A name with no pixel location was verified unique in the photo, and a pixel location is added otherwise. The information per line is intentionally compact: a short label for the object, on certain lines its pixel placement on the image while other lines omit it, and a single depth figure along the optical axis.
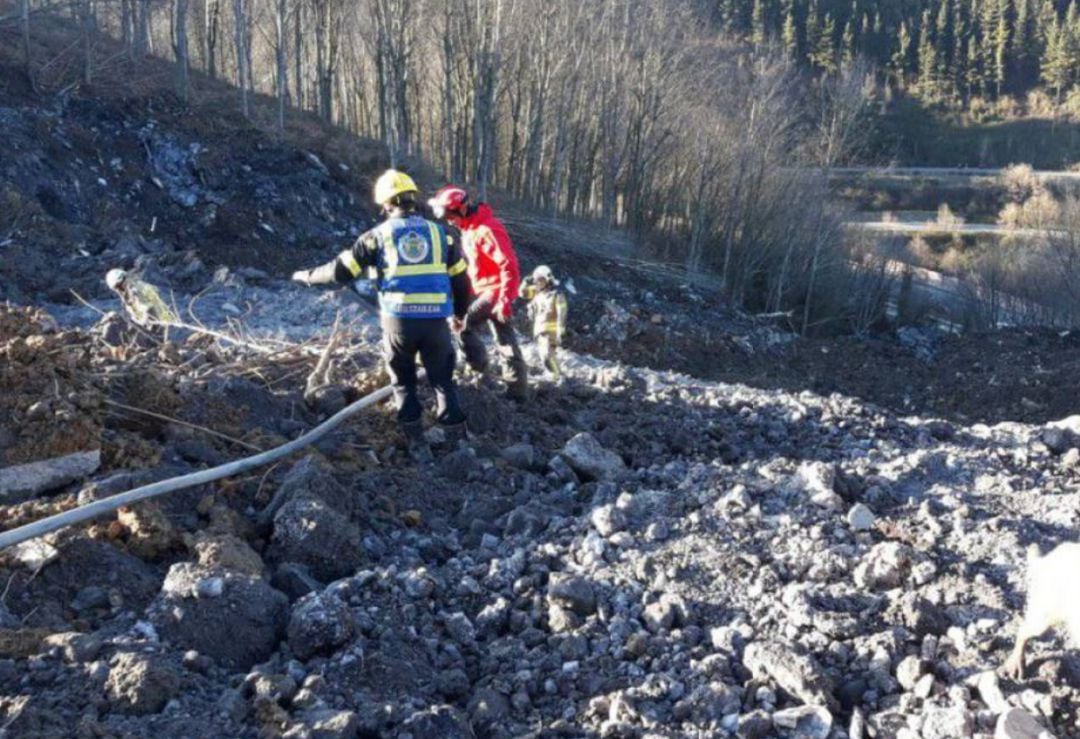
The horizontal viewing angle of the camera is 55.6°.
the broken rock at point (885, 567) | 4.88
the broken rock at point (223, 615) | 4.26
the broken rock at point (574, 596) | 4.75
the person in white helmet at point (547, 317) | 9.46
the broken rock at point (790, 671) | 4.06
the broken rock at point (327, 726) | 3.61
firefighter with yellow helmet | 6.62
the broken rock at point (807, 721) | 3.90
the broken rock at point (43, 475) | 5.51
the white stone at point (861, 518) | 5.64
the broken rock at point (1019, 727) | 3.73
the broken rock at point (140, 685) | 3.67
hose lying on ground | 4.65
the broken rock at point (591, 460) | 6.97
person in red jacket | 7.70
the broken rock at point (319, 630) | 4.23
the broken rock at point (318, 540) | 5.12
